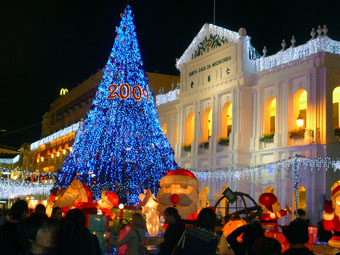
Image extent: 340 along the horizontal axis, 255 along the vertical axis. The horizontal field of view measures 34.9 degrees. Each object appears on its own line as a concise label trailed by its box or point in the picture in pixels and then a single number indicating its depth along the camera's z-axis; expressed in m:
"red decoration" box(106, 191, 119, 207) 18.50
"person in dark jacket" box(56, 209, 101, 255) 6.21
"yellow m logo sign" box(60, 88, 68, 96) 71.06
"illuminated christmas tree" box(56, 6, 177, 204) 23.05
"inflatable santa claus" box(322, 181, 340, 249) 13.51
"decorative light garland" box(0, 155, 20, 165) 85.74
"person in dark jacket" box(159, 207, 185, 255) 7.20
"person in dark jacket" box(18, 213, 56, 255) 5.66
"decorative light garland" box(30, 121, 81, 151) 52.62
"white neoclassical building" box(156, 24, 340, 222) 25.62
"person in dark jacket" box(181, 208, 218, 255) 6.42
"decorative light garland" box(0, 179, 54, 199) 51.90
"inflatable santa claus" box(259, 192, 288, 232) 15.80
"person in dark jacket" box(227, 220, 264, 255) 6.80
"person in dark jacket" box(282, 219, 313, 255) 5.41
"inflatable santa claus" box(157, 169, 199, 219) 15.55
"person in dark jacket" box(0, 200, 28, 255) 6.60
